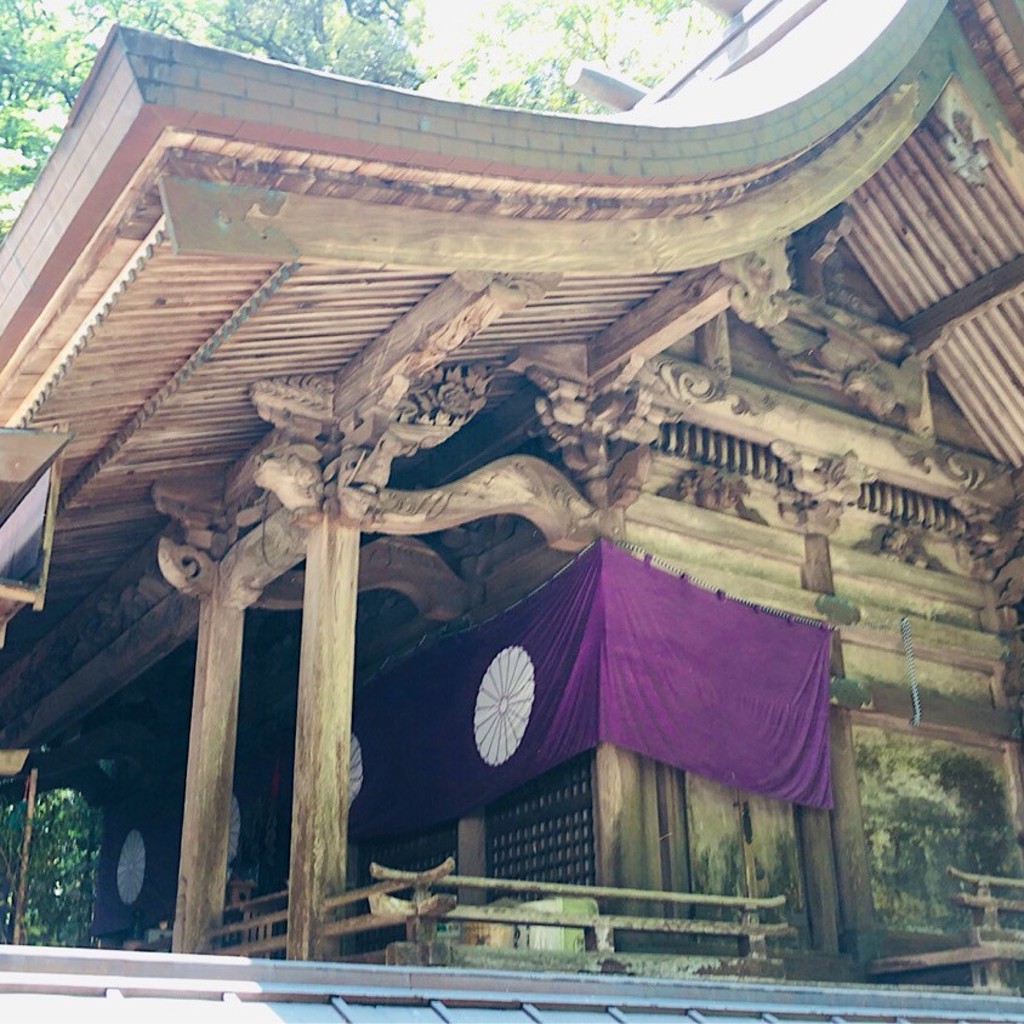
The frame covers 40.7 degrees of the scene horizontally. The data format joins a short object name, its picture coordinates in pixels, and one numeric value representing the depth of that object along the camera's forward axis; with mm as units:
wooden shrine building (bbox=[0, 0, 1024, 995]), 5141
